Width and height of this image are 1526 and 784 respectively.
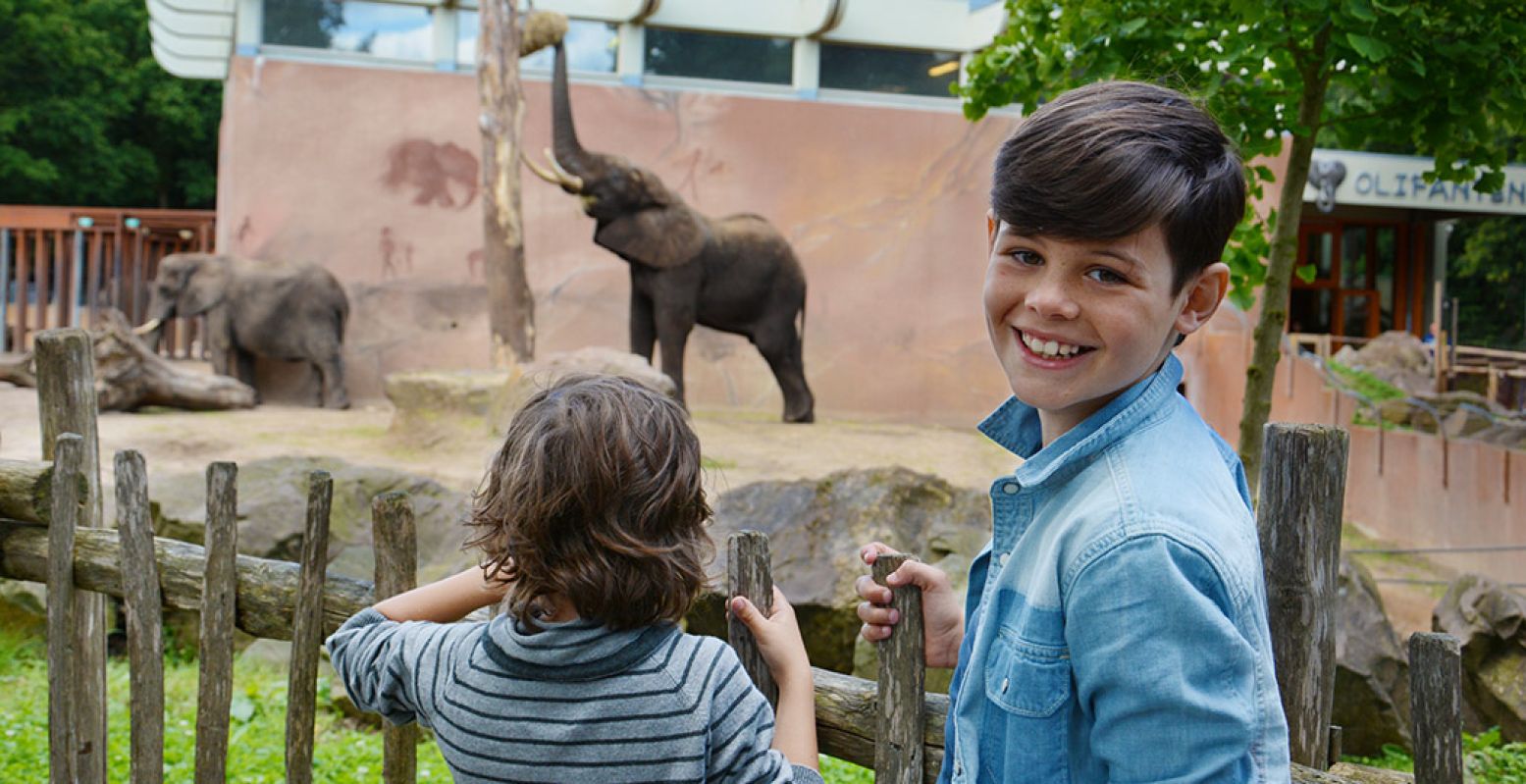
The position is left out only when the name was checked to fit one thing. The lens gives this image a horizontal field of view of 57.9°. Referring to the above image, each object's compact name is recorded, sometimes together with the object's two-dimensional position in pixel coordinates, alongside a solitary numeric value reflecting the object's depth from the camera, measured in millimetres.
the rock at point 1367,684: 4711
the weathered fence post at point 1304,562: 1718
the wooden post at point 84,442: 2965
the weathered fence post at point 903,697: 1800
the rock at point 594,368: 7172
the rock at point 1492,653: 5055
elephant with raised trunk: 9273
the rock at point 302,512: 5527
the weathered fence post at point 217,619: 2531
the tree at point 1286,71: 3711
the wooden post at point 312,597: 2410
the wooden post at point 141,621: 2691
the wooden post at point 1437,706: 1611
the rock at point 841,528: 4648
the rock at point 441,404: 7727
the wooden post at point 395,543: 2281
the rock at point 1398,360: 11906
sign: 16109
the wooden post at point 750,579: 1910
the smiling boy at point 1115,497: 1111
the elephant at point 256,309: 10828
